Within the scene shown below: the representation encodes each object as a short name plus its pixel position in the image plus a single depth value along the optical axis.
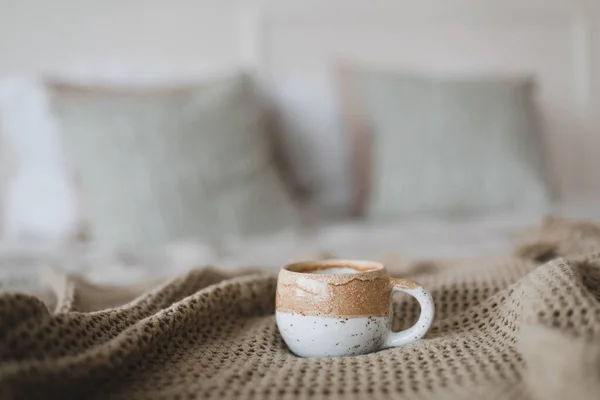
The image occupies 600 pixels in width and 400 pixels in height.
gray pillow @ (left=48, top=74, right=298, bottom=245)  1.29
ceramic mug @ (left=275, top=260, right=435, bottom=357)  0.50
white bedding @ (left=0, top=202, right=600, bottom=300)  0.96
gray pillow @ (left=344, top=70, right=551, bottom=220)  1.56
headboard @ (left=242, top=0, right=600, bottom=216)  2.14
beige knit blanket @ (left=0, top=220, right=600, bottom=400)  0.37
